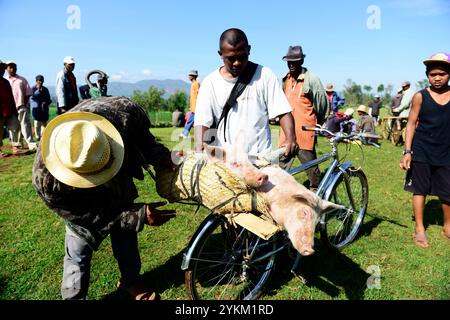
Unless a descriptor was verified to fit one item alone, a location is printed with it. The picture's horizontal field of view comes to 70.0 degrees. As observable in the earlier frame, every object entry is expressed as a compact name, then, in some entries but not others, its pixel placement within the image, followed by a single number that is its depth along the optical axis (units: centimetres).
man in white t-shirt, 290
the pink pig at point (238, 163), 219
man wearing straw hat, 198
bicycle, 261
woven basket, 225
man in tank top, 387
